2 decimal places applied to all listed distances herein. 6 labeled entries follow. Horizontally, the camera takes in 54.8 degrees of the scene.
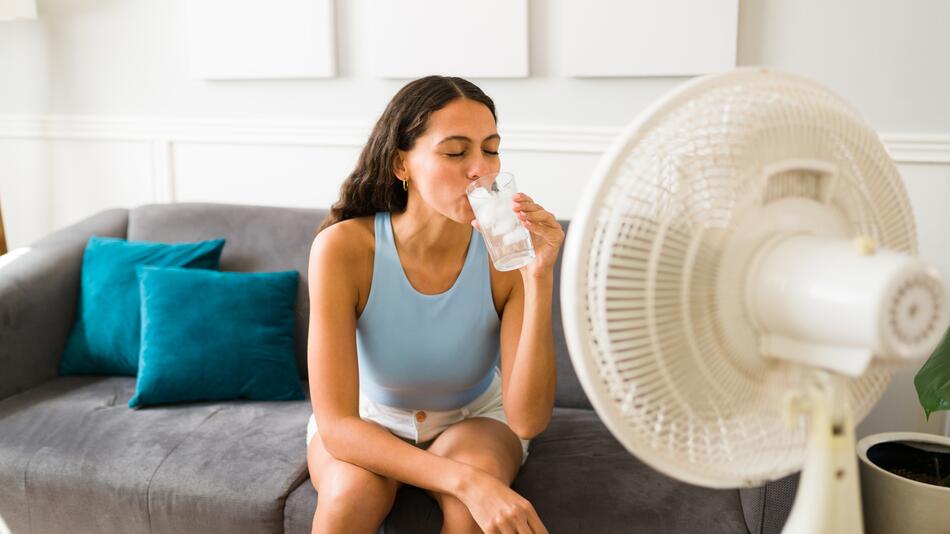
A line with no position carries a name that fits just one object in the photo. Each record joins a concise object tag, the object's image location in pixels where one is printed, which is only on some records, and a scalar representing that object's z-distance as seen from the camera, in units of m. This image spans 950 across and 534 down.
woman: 1.57
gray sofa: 1.71
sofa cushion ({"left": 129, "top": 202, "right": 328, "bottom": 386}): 2.46
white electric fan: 0.76
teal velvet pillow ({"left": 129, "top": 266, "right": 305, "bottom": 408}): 2.23
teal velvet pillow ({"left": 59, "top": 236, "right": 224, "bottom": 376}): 2.42
